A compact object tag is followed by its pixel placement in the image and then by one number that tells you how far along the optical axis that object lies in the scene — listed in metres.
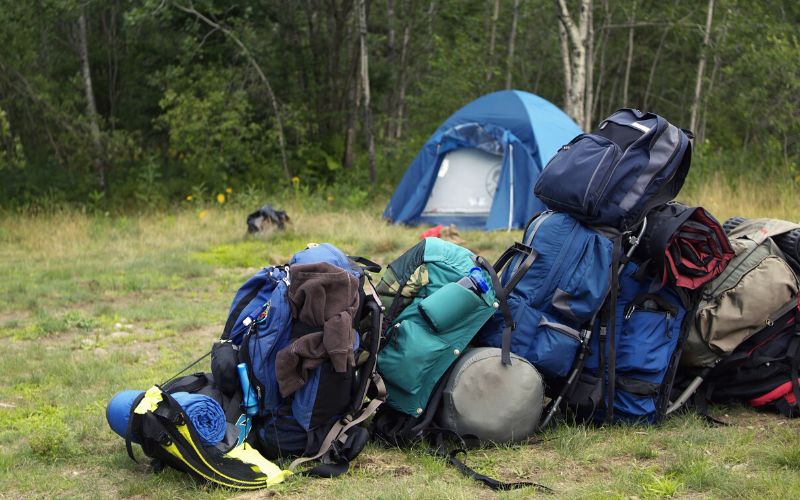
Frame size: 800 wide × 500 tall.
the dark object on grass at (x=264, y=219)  11.17
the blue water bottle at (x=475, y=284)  4.07
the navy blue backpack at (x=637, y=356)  4.15
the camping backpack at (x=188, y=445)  3.52
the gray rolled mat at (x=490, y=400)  3.95
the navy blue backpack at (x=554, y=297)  4.08
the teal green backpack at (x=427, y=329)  4.01
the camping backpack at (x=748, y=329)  4.18
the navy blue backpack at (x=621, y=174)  4.14
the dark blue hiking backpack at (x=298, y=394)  3.84
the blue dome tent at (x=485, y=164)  11.64
